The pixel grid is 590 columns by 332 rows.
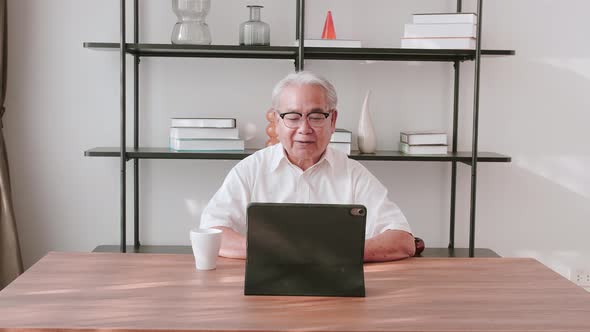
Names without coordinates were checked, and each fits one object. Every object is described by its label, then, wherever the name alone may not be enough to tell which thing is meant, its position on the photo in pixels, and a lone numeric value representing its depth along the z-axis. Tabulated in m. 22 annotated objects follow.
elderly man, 2.28
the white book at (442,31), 3.08
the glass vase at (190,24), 3.05
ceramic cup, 1.79
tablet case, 1.57
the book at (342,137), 3.11
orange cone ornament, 3.12
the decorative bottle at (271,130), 3.18
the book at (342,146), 3.11
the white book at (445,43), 3.08
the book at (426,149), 3.16
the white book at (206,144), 3.10
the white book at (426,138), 3.15
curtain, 3.17
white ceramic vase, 3.18
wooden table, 1.40
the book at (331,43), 3.05
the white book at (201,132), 3.09
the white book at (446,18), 3.07
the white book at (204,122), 3.09
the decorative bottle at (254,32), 3.05
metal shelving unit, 3.02
